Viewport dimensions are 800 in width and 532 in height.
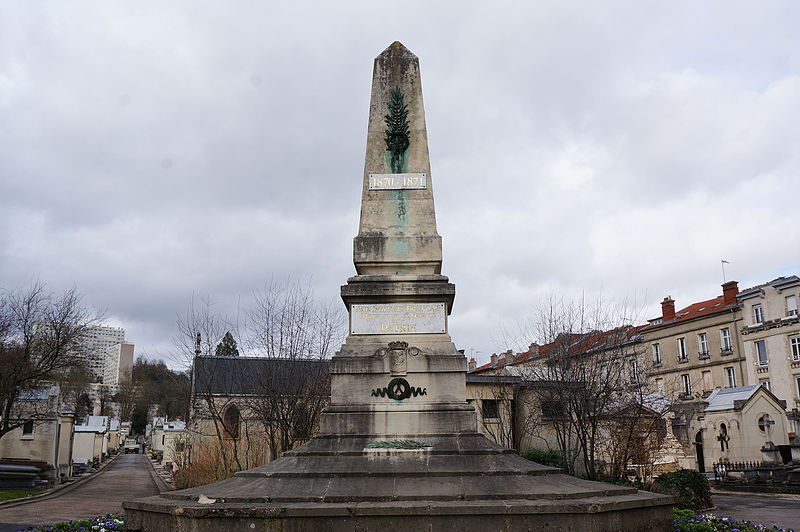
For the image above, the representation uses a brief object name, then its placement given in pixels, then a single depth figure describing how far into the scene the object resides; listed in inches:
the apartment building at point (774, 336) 1745.8
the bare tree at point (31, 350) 1316.4
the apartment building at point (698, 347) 1946.4
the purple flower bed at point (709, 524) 438.3
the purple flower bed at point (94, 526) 430.4
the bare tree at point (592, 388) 885.8
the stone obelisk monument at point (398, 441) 321.7
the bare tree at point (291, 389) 907.4
